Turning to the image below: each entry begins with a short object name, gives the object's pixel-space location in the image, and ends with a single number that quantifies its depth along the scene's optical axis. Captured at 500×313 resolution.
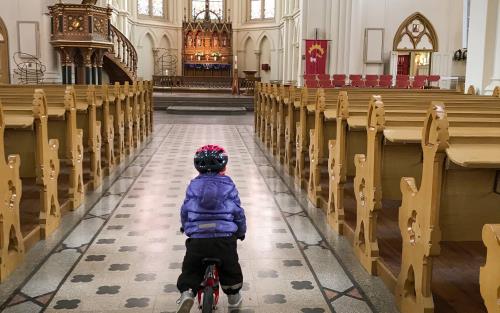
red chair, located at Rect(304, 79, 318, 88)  16.76
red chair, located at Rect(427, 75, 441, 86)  16.78
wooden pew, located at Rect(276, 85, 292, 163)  8.22
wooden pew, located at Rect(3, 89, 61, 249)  4.32
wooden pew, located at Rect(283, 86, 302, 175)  7.35
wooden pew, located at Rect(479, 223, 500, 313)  1.88
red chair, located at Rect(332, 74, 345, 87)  16.52
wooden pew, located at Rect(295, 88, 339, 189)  6.42
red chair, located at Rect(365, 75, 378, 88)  16.61
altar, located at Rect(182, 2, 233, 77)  26.36
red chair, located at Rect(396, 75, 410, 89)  16.56
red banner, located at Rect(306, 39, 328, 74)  18.05
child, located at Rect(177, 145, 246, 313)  2.86
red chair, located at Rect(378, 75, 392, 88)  16.66
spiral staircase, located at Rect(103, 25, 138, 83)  16.53
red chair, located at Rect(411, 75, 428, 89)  16.31
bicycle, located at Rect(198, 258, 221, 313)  2.75
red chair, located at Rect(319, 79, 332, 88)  16.69
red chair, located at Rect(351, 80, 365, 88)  16.48
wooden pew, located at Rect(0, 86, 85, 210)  5.25
